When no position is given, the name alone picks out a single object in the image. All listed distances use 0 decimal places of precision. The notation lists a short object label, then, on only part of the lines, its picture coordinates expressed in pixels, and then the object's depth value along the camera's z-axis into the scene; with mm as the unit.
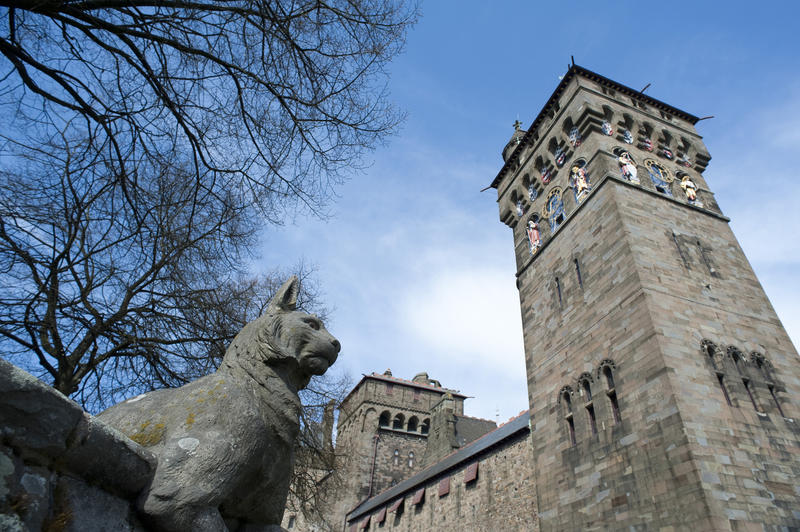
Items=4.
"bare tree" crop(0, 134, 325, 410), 5992
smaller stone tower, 37312
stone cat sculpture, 2041
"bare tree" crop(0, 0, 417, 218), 4242
